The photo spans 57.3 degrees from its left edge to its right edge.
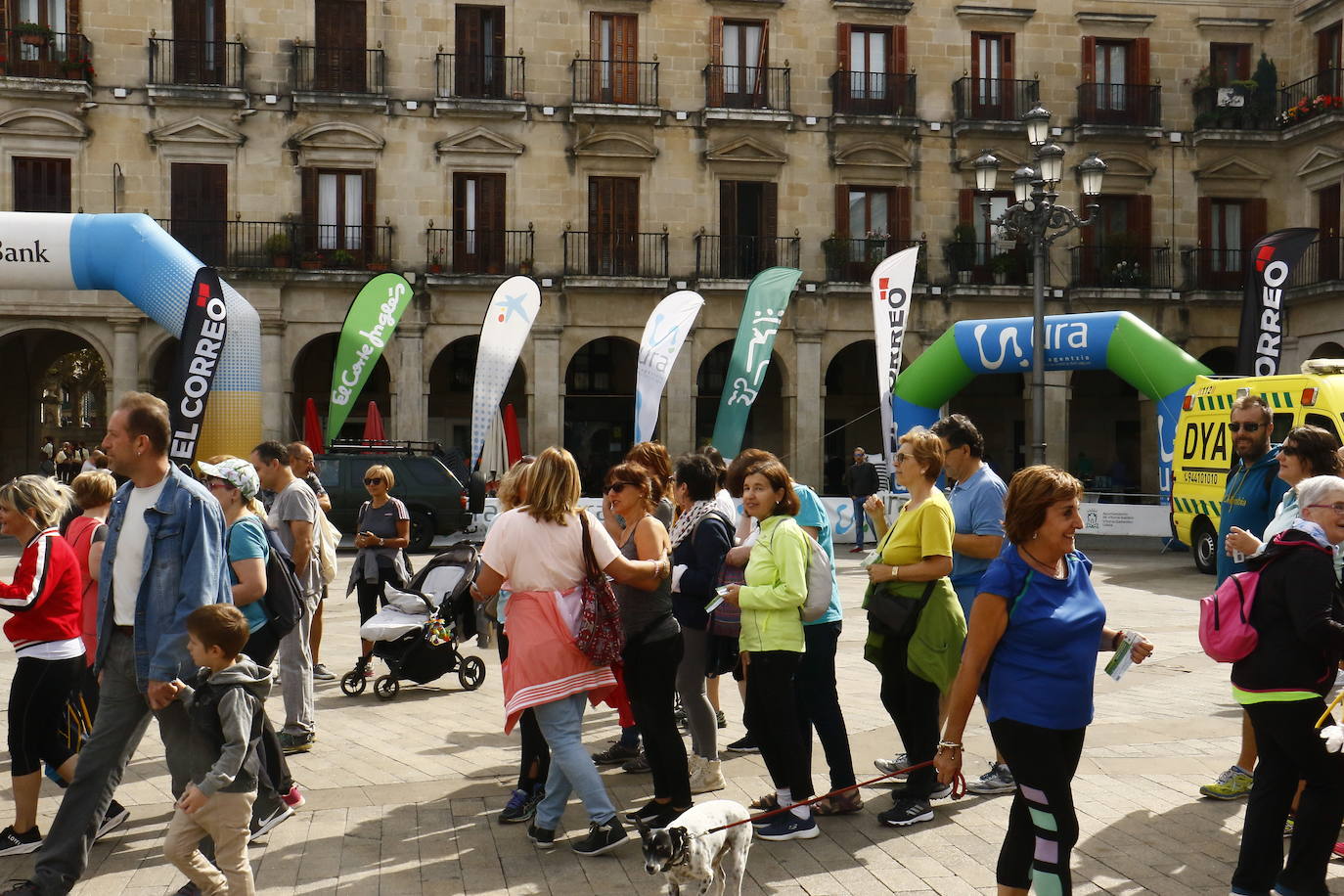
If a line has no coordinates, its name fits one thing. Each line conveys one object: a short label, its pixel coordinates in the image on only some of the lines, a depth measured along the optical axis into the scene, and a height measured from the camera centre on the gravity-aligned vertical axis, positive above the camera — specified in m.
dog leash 4.70 -1.55
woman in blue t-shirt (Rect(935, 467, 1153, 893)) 3.87 -0.74
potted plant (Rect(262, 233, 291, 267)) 25.23 +3.85
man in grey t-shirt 7.17 -0.68
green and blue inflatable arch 18.52 +1.19
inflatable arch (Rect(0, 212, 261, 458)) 16.08 +2.21
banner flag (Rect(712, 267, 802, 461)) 19.78 +1.56
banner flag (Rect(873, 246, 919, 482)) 20.12 +2.08
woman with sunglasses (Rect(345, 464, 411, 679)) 9.46 -0.81
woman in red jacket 5.26 -0.93
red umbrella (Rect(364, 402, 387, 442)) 23.42 +0.20
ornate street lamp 16.45 +3.19
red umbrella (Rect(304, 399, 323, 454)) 24.22 +0.17
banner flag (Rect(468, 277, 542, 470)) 20.09 +1.48
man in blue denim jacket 4.57 -0.62
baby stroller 8.66 -1.42
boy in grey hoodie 4.26 -1.11
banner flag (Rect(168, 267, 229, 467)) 14.70 +0.93
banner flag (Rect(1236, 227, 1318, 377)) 20.62 +2.28
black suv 20.39 -0.93
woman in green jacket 5.37 -0.92
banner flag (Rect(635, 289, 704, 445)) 19.33 +1.41
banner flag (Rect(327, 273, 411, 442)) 21.92 +1.77
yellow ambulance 14.27 +0.07
